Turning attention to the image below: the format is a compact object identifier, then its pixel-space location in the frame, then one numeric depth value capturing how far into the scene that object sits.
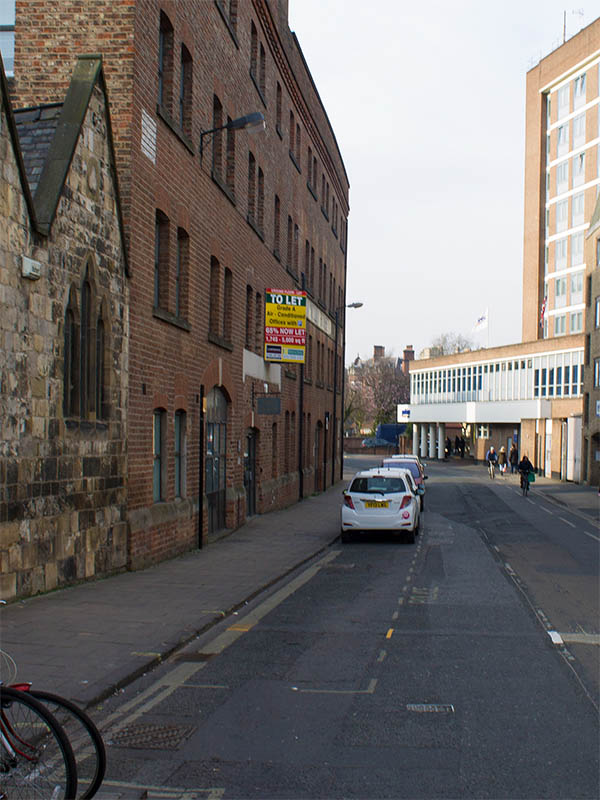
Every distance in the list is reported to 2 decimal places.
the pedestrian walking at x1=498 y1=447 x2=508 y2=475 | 56.56
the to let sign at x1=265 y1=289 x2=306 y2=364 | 25.52
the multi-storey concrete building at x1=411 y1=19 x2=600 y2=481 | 60.47
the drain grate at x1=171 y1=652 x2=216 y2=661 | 8.75
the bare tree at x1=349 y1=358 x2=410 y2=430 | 116.06
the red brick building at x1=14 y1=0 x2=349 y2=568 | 14.21
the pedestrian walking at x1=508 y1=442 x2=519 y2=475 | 57.47
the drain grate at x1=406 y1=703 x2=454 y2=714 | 6.82
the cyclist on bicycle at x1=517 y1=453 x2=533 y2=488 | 39.56
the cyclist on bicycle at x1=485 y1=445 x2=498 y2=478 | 54.84
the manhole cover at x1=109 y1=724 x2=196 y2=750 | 6.08
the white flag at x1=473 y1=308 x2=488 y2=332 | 76.25
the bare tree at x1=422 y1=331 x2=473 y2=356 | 137.84
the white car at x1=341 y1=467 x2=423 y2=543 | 19.94
